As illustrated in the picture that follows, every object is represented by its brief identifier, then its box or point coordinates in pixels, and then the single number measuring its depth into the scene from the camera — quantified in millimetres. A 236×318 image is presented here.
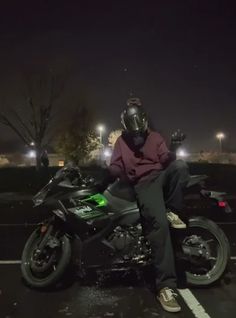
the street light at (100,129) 28375
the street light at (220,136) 42029
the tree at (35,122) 21045
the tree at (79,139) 25540
